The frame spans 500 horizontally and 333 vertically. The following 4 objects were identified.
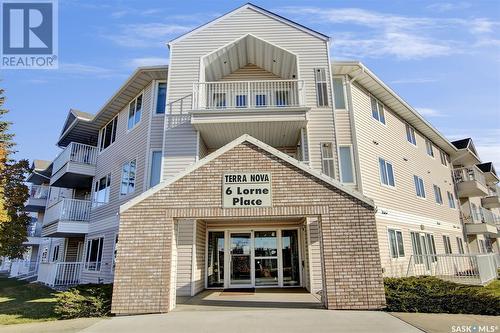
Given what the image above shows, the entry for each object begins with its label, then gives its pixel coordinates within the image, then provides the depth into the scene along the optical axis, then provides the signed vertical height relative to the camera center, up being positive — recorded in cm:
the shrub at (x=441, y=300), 783 -125
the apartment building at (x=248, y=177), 836 +283
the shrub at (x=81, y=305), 828 -127
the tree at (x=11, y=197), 1953 +396
